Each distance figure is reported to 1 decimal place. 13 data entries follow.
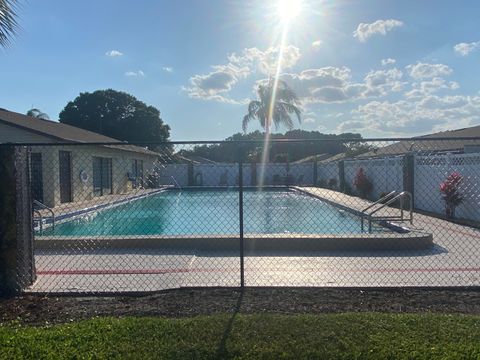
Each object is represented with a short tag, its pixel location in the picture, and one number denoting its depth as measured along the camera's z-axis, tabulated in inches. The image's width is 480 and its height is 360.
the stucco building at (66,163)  677.9
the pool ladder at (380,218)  469.5
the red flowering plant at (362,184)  900.5
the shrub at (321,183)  1268.2
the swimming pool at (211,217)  545.6
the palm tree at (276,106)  1437.0
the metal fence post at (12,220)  229.9
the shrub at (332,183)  1193.4
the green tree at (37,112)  1503.4
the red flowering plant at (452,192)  529.0
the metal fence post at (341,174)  1108.5
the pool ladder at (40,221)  432.3
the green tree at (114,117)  1939.0
